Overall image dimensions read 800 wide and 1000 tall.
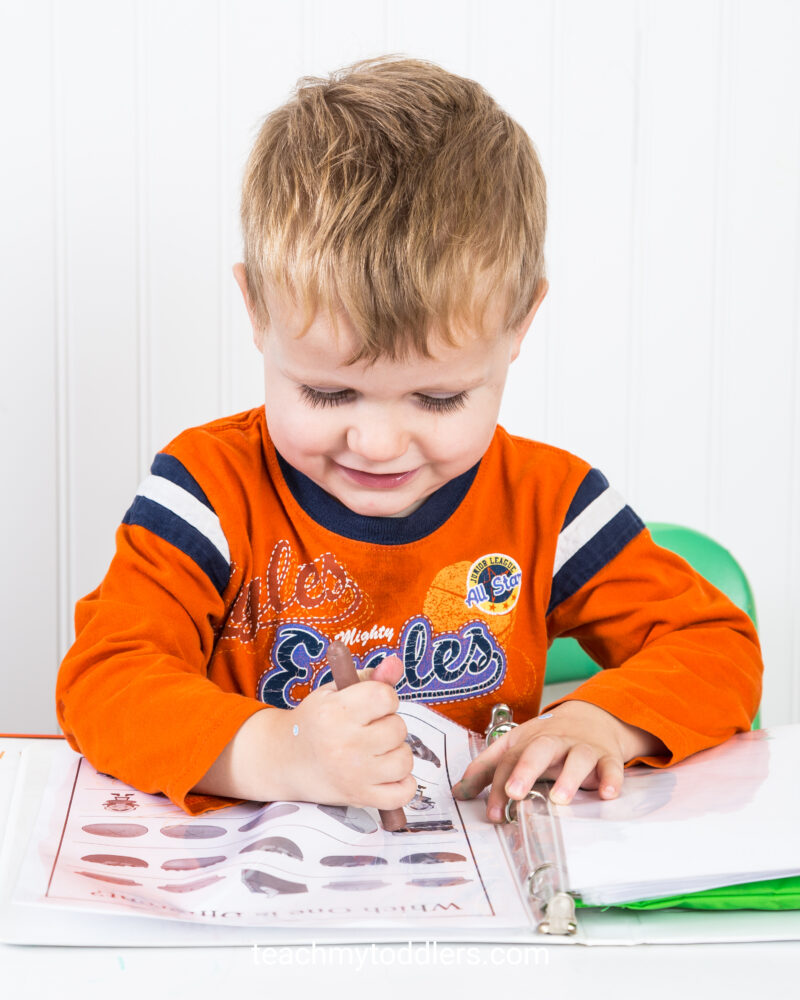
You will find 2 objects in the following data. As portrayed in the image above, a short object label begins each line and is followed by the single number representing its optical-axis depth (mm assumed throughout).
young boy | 1080
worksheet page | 963
